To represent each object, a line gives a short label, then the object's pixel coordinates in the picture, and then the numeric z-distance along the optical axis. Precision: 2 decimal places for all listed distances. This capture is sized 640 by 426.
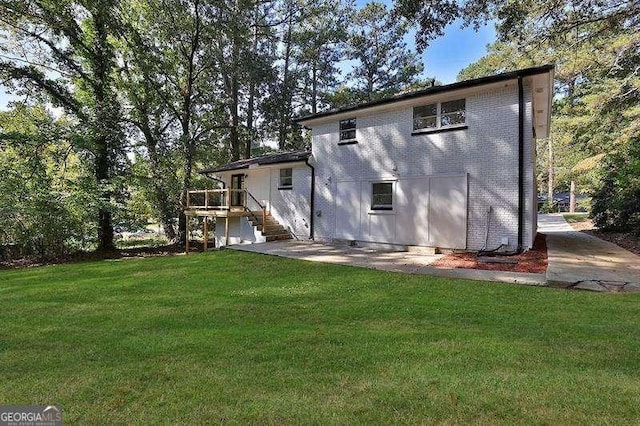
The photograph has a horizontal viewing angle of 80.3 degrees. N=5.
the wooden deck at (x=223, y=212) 16.91
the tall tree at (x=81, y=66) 17.86
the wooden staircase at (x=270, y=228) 16.23
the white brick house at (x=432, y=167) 10.27
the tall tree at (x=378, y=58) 28.20
